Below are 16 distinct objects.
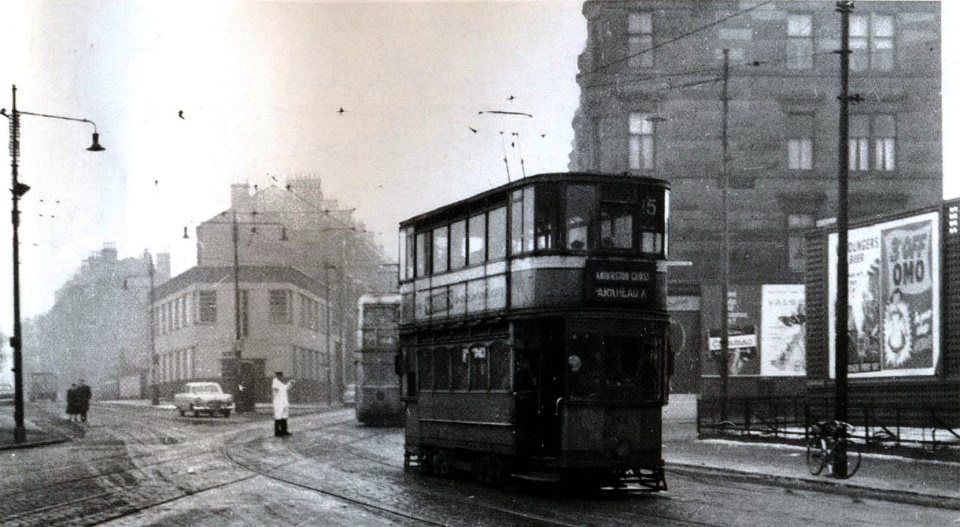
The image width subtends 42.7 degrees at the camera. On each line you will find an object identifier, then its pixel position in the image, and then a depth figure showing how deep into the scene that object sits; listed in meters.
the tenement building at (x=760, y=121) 47.38
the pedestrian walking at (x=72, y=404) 44.78
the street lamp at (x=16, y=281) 31.61
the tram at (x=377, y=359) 38.72
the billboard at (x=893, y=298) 25.44
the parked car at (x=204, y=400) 52.62
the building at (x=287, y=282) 73.69
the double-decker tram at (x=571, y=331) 17.00
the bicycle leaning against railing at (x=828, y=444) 20.03
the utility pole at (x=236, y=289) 56.50
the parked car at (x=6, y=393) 83.75
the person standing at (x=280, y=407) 32.81
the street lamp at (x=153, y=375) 68.26
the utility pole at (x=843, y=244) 20.64
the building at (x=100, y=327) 95.06
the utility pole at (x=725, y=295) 32.19
